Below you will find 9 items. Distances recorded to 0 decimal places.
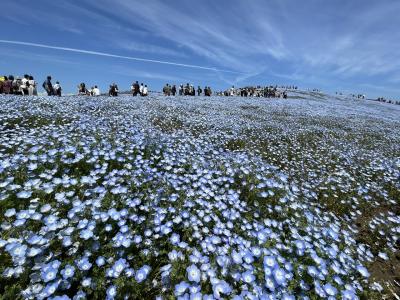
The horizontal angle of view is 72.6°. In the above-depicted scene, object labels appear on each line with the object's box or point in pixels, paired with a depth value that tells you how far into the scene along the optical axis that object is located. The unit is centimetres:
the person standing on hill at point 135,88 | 2507
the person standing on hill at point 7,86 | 1820
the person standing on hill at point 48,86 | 2094
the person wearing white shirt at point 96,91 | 2427
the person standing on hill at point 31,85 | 1884
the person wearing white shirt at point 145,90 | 2641
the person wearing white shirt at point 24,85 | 1844
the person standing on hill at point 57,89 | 2181
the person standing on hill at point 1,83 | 1835
